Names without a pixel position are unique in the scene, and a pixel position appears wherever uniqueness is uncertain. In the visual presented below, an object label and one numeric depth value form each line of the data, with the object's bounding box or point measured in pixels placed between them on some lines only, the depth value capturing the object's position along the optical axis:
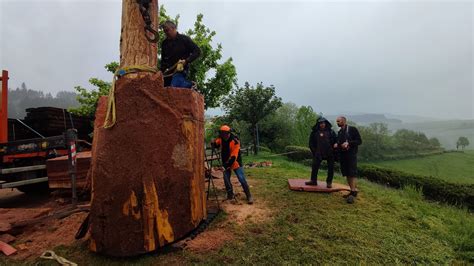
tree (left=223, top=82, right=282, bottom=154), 20.27
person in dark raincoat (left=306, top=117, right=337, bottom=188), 6.88
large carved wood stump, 3.34
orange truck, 6.45
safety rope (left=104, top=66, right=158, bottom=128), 3.50
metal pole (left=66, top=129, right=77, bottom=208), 5.64
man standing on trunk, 4.52
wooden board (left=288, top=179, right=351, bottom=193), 6.71
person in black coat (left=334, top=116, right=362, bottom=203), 6.29
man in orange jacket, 5.77
